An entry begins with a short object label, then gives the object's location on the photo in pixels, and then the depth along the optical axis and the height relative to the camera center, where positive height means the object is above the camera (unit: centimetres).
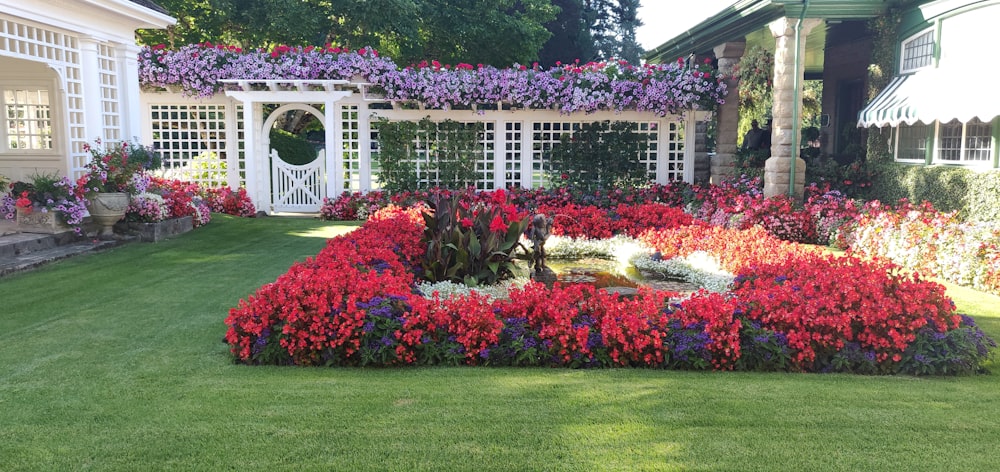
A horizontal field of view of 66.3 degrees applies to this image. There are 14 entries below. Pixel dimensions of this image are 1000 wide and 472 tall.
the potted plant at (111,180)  991 -14
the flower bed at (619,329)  489 -104
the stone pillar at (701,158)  1569 +22
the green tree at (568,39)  3162 +539
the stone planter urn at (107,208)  995 -50
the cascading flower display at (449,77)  1387 +167
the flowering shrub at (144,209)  1056 -55
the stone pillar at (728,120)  1459 +93
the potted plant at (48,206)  939 -44
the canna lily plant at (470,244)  750 -74
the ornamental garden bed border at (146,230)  1050 -83
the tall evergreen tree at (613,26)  3816 +734
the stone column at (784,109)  1199 +94
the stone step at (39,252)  807 -95
